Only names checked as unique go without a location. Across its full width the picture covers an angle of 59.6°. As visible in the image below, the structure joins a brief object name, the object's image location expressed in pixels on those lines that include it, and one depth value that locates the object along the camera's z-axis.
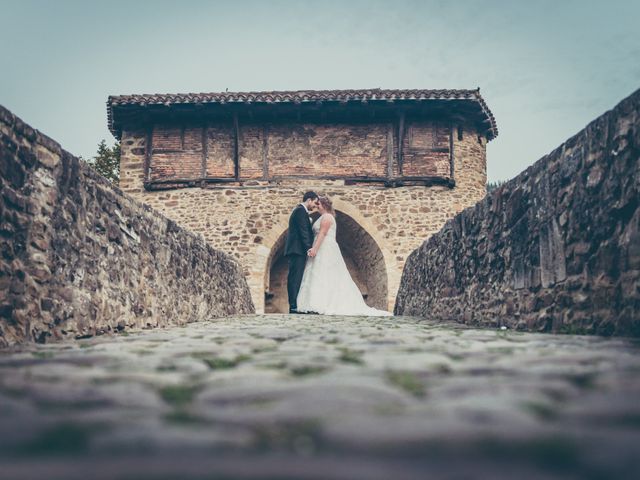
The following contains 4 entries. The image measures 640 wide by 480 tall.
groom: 7.47
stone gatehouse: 12.05
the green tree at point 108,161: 19.80
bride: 7.68
